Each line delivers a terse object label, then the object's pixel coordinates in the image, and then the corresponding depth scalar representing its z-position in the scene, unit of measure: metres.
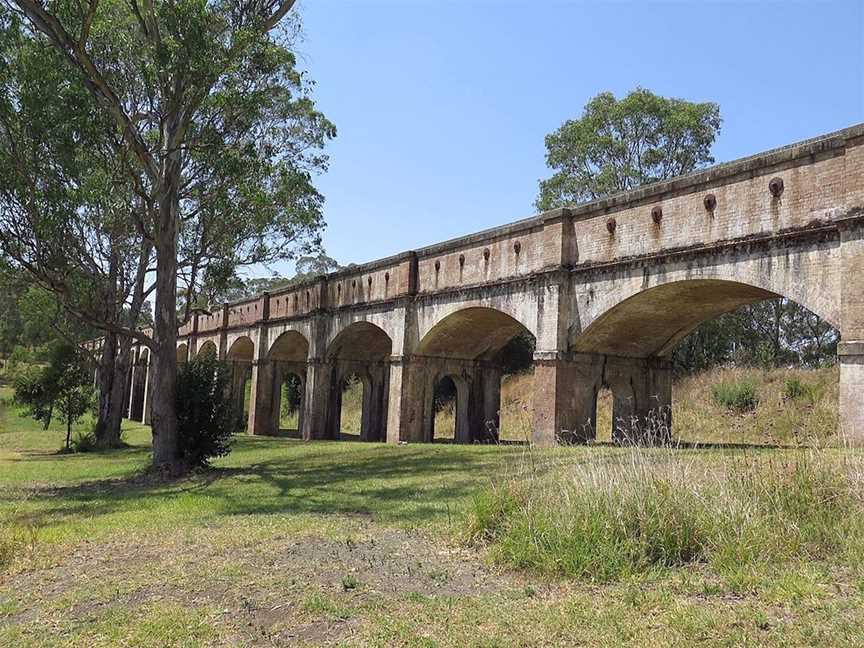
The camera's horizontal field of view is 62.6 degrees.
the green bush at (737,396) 21.91
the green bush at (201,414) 14.24
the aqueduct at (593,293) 10.59
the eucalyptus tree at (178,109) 11.62
